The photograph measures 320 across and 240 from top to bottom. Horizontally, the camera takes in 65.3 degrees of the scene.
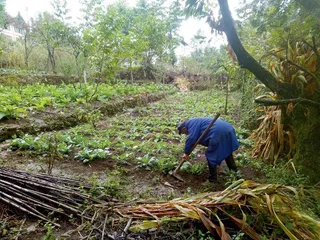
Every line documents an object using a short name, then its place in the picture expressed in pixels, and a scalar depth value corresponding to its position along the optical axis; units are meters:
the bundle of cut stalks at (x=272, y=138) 4.11
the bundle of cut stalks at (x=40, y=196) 2.36
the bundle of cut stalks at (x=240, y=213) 2.03
